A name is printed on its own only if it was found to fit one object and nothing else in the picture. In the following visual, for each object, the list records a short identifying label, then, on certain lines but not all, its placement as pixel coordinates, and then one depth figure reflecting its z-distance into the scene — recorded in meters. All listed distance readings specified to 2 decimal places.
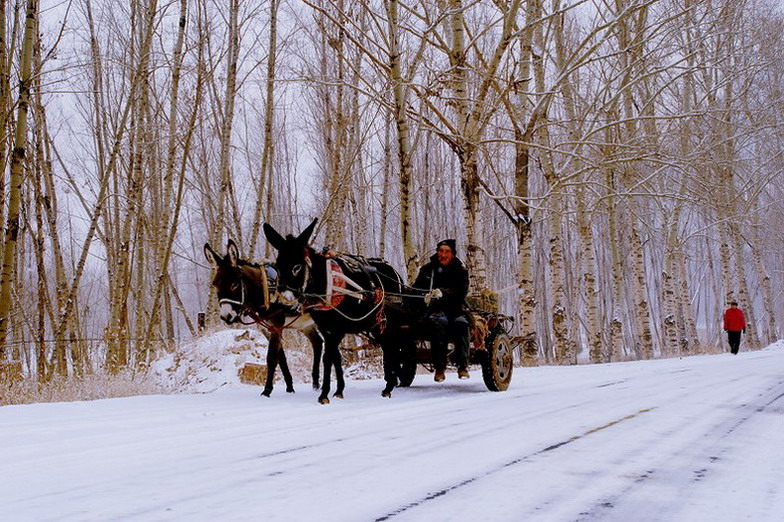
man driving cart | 8.23
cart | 8.36
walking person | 23.75
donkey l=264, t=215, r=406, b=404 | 7.07
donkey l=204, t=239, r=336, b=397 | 6.90
